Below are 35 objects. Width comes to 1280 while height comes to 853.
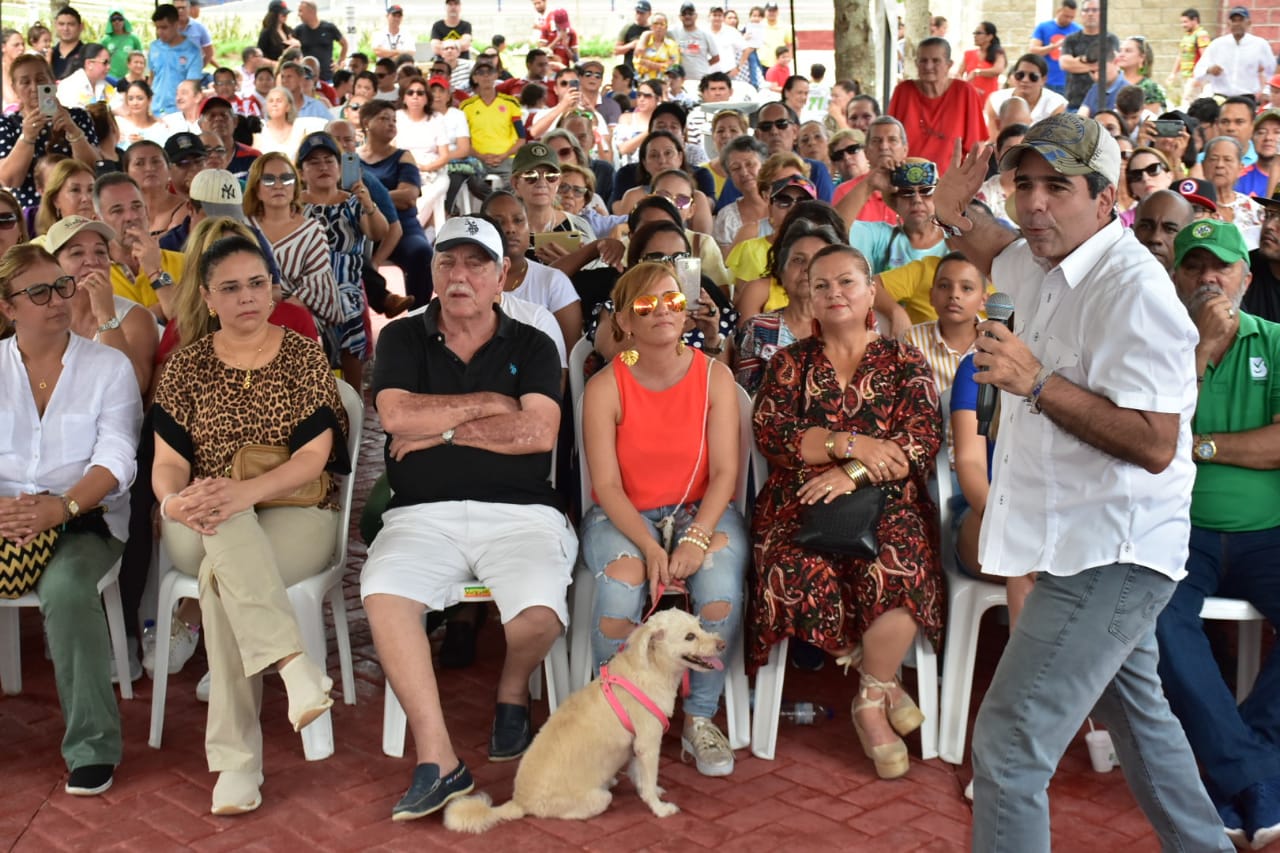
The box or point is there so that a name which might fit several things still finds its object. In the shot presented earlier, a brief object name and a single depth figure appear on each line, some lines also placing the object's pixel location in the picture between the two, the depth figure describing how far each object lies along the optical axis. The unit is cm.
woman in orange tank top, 433
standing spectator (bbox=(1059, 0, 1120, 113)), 1462
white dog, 383
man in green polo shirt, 387
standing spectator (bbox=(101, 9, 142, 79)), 1625
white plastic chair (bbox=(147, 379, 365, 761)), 429
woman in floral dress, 421
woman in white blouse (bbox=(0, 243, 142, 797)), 424
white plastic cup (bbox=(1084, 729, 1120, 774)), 409
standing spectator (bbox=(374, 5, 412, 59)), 1855
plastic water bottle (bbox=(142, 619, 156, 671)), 487
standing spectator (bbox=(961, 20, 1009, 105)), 1588
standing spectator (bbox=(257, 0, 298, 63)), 1775
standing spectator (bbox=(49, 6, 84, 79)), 1385
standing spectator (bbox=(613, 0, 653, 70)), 1892
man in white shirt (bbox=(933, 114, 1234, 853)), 272
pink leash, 391
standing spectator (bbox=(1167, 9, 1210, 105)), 1750
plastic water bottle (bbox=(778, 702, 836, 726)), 450
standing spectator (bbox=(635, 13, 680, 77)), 1695
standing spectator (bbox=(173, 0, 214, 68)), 1525
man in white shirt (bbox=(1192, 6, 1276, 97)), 1505
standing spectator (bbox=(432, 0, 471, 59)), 1798
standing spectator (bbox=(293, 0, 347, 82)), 1817
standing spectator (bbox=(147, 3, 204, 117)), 1475
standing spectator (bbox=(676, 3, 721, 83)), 1733
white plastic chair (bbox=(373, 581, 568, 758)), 428
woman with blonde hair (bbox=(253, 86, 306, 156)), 1055
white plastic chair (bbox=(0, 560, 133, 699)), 461
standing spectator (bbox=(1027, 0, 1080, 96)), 1513
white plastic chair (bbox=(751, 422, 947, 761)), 428
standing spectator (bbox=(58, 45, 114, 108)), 1220
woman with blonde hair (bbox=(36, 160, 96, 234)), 603
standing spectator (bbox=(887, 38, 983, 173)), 906
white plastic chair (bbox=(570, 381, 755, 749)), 437
